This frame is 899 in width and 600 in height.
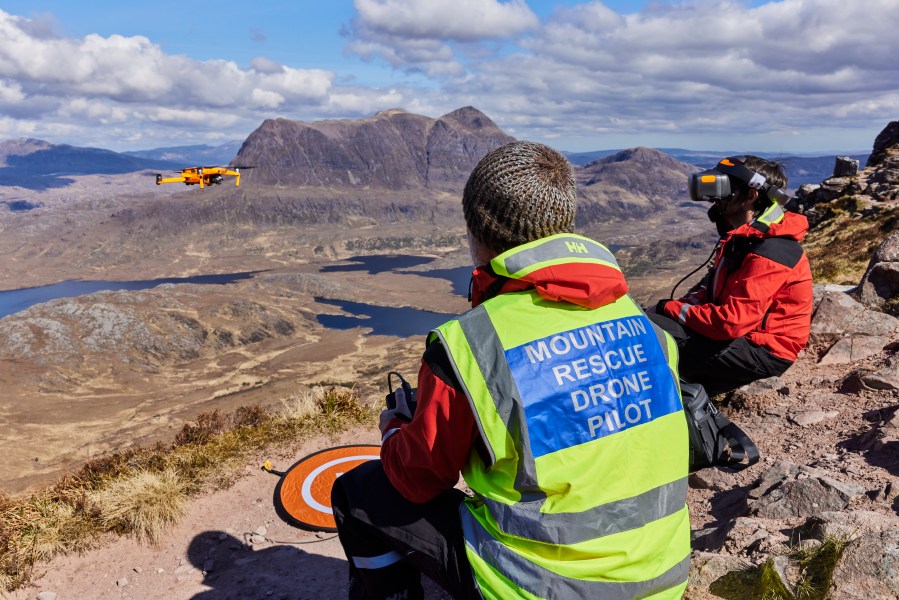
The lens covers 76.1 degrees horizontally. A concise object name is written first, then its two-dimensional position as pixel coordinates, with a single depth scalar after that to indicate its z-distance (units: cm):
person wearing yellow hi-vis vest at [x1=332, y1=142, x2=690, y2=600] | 229
